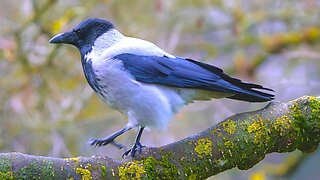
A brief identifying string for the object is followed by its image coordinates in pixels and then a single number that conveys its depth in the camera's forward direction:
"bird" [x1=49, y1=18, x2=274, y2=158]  5.74
